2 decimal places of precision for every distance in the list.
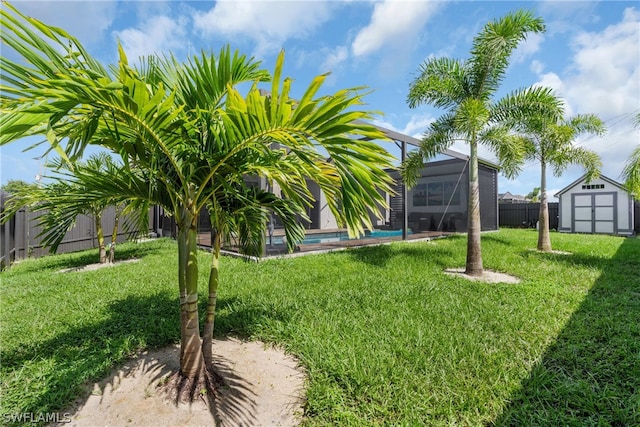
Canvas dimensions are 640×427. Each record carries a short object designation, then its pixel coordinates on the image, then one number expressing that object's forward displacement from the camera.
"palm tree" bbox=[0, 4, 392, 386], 1.10
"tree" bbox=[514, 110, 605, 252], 7.66
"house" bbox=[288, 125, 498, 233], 10.75
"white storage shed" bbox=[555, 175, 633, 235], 13.14
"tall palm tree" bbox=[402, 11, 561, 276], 5.02
